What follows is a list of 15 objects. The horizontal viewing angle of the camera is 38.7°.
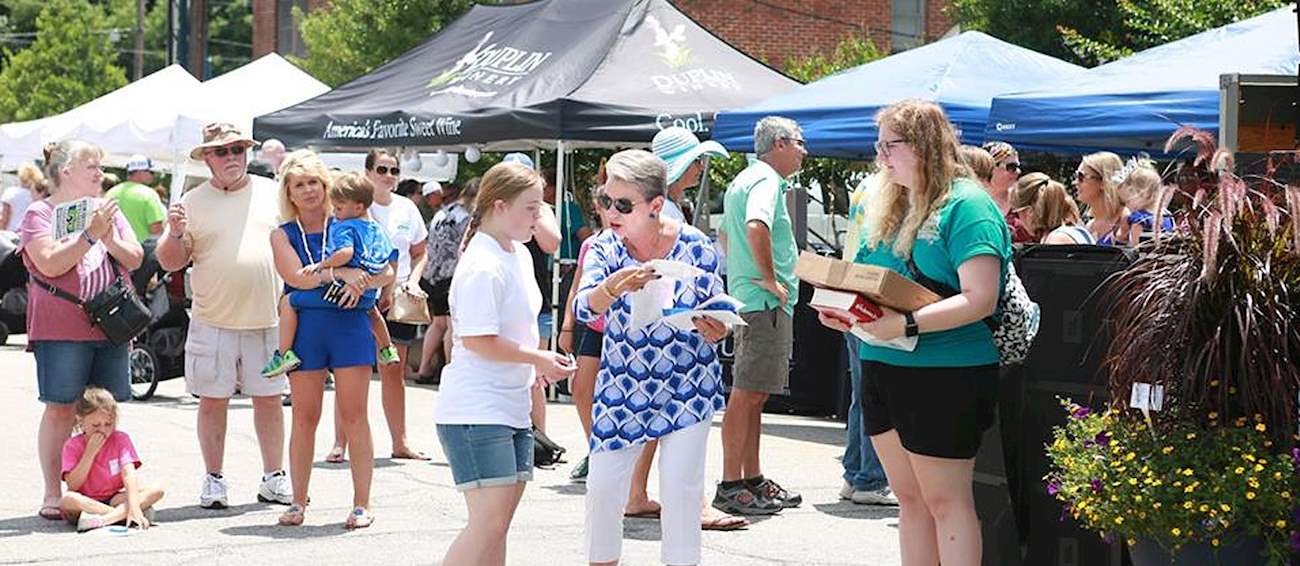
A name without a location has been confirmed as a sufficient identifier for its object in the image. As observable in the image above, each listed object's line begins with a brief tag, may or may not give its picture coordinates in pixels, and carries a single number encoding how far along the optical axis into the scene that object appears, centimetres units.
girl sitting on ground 847
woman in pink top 855
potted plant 511
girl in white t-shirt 604
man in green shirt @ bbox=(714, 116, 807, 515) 885
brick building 3362
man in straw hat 890
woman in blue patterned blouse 627
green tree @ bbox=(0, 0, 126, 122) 4572
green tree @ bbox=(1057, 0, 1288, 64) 1694
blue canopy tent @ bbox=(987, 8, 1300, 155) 1018
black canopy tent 1427
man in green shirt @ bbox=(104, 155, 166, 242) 1533
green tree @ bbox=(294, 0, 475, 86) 2892
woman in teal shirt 584
